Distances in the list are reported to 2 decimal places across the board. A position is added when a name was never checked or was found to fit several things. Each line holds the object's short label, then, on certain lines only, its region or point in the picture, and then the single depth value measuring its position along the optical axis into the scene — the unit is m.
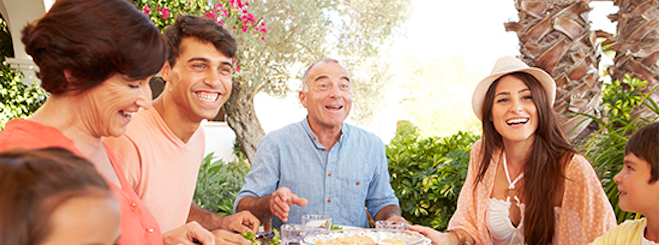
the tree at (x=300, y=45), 8.33
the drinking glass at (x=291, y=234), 1.80
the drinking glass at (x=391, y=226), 1.92
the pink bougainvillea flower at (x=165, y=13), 5.48
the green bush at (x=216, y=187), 6.08
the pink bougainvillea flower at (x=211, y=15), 5.85
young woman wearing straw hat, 2.08
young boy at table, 1.68
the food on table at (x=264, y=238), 1.81
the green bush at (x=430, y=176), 3.74
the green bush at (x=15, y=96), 6.26
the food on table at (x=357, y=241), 1.62
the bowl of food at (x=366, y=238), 1.63
